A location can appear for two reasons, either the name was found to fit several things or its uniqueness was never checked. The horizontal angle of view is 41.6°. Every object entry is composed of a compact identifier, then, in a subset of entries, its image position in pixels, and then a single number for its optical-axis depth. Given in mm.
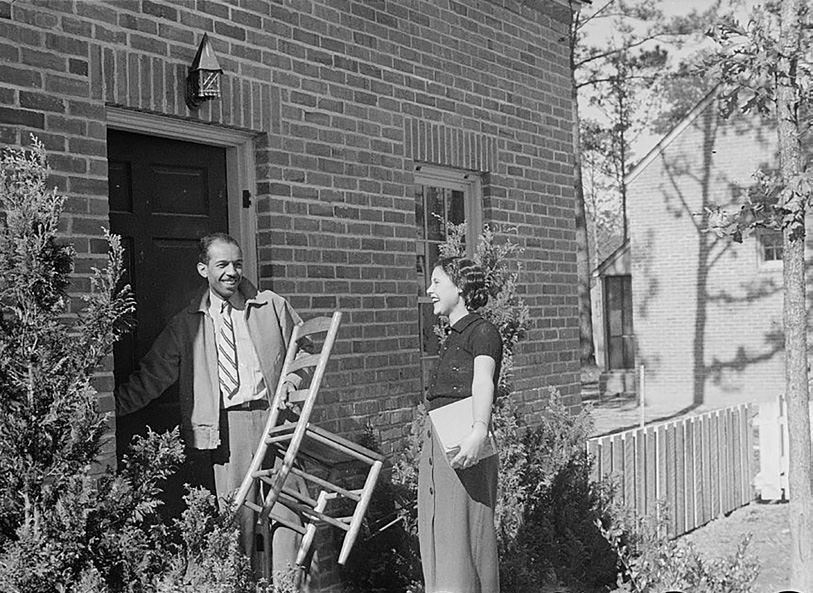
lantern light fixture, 5328
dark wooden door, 5312
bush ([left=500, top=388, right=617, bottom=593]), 6812
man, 5156
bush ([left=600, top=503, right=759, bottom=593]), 5617
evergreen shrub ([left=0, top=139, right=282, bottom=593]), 3666
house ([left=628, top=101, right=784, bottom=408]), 24500
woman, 5062
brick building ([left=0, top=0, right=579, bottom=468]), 4781
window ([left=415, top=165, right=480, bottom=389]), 7652
